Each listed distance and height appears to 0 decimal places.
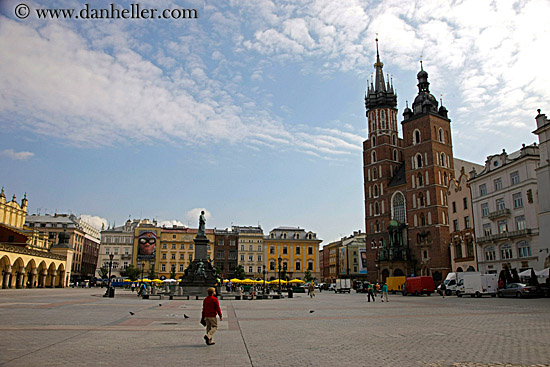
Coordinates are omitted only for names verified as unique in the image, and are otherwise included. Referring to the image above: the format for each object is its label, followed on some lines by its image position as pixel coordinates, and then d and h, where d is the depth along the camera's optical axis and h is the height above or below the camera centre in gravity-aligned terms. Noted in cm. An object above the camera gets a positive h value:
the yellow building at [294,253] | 10219 +507
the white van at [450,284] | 4666 -94
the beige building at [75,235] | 9912 +899
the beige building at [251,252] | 10162 +524
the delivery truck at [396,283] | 5459 -96
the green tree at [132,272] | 8775 +36
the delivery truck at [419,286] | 4600 -109
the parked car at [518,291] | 3381 -114
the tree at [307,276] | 9888 -24
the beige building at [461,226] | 5738 +683
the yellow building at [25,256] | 5744 +256
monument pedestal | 3969 +3
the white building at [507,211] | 4531 +729
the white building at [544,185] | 3834 +816
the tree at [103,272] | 9225 +24
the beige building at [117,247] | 9738 +601
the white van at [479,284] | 3944 -74
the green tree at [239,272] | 9275 +53
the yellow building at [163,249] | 9612 +569
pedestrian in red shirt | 1067 -100
